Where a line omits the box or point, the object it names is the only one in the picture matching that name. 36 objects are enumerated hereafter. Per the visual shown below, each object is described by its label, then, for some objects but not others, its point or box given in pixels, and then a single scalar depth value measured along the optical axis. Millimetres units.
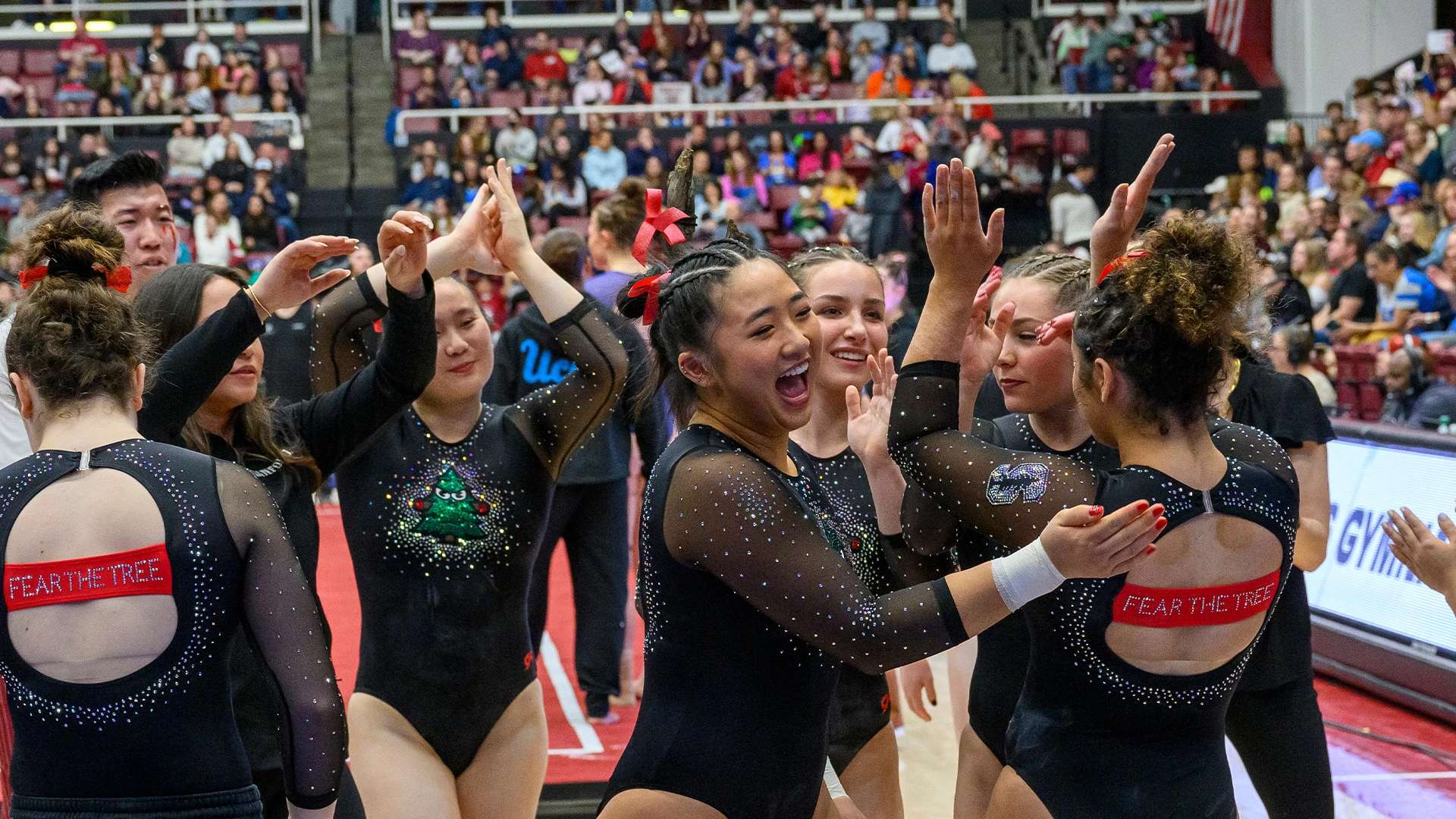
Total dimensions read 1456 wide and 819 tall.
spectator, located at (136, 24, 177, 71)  18812
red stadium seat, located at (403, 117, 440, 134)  18156
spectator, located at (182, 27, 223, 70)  18641
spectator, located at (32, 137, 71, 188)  16188
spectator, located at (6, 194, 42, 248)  14627
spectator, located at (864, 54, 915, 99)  18078
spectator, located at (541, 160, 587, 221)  15852
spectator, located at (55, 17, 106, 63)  18359
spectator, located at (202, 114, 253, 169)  16609
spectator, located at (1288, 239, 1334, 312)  11180
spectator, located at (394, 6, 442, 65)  19328
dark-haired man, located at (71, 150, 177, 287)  3721
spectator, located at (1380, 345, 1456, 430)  7801
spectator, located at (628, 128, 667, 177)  16188
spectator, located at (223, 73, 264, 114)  18062
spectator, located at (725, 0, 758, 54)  19109
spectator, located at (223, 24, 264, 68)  18688
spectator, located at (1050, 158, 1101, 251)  14938
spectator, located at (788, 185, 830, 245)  15531
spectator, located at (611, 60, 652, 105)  18172
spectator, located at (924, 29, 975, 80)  18609
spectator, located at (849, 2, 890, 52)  19062
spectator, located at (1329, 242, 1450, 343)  9875
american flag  18984
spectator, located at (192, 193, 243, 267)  15164
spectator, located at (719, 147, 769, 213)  16047
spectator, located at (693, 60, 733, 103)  18453
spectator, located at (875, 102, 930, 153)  16188
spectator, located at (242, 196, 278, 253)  15727
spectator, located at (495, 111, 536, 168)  16531
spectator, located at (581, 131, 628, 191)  16219
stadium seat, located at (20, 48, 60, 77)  19250
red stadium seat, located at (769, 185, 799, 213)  16297
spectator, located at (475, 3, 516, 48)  19312
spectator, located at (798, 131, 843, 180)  16438
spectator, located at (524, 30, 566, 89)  18766
